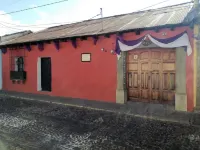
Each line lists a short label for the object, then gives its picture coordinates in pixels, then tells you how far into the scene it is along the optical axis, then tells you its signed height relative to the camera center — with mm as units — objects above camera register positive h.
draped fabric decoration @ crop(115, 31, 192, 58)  7371 +1084
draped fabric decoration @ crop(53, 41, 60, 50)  11180 +1397
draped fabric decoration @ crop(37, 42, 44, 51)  11992 +1440
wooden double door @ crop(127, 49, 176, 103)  8180 -148
